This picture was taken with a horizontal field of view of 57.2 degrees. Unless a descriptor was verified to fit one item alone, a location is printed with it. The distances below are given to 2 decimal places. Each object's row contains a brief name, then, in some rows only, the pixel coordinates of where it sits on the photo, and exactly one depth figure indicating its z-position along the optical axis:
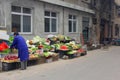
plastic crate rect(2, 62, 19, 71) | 4.42
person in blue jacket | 4.52
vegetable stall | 4.60
